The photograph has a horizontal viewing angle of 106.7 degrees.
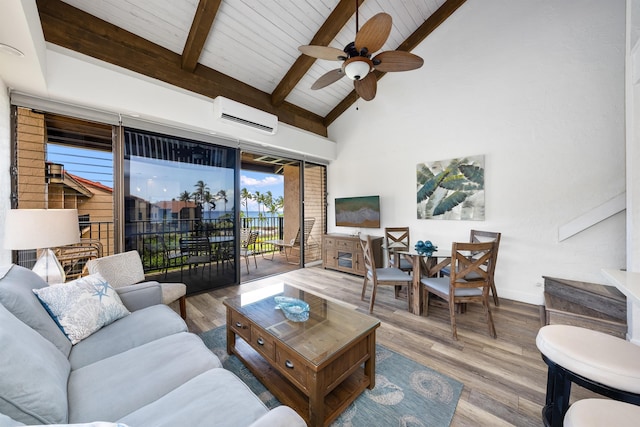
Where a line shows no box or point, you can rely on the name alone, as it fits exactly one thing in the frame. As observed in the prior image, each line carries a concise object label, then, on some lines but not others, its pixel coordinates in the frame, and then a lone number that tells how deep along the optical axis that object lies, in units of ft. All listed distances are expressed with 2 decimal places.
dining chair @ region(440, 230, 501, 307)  9.72
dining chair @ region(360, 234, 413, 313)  9.27
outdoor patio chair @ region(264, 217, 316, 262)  16.97
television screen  14.66
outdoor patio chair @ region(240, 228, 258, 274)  15.99
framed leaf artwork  11.18
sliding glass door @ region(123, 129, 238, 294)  9.89
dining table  9.09
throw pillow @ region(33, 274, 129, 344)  4.79
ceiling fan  6.52
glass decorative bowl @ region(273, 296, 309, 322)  5.94
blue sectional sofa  2.70
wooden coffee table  4.46
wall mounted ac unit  10.73
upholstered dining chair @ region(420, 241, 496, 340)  7.52
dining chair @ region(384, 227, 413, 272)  11.43
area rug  4.68
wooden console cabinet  14.25
